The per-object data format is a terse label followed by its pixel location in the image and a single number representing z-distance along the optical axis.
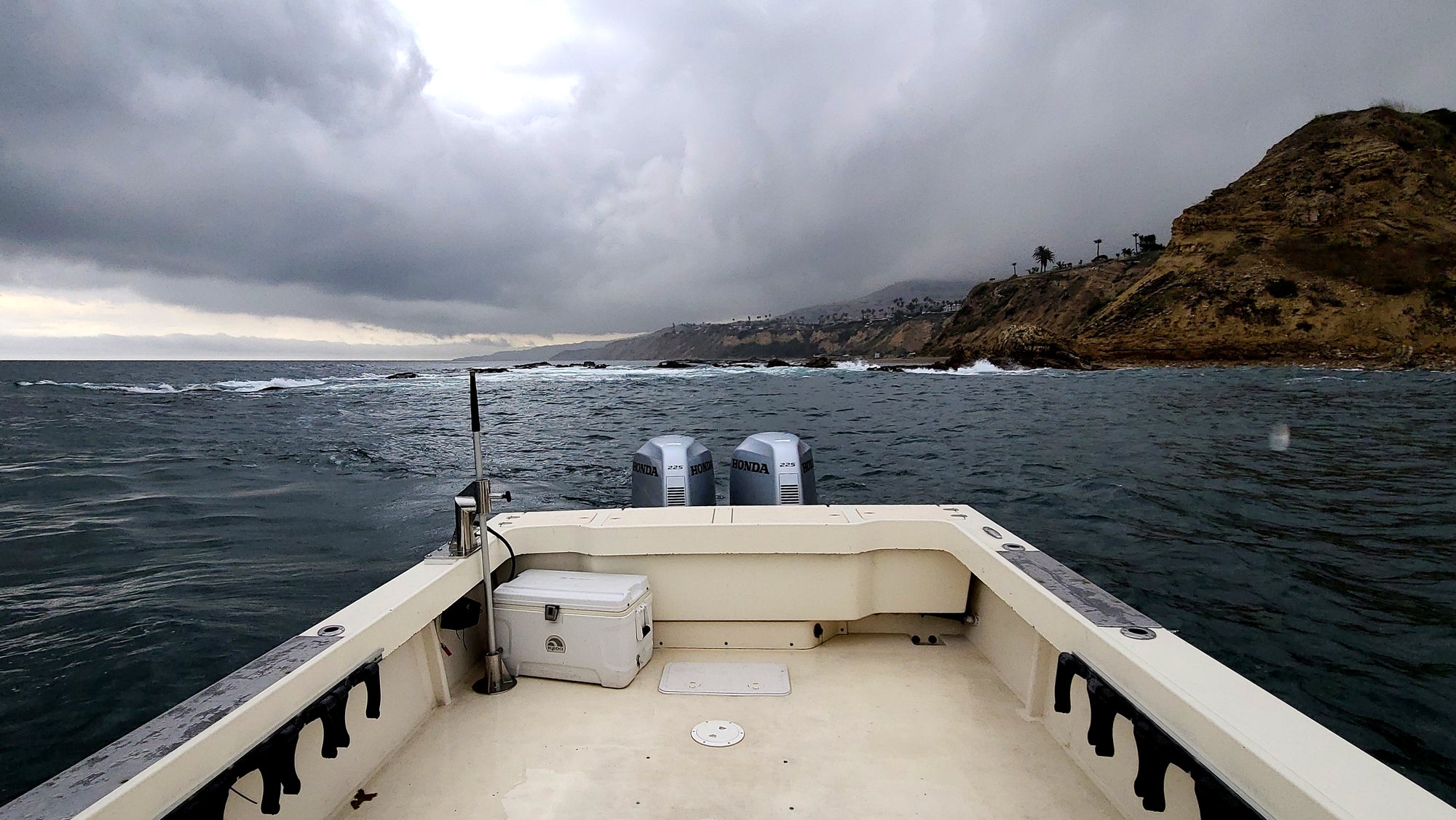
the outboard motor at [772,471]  4.91
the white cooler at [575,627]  2.90
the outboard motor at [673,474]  4.99
